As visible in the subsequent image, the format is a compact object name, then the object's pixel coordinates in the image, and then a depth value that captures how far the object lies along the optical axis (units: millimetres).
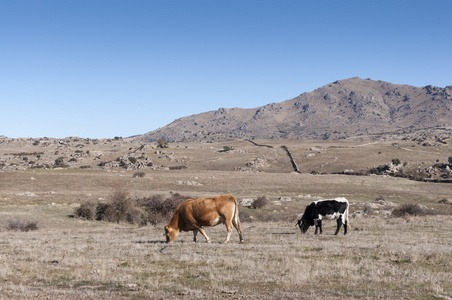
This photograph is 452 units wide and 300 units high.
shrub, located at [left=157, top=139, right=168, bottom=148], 157400
